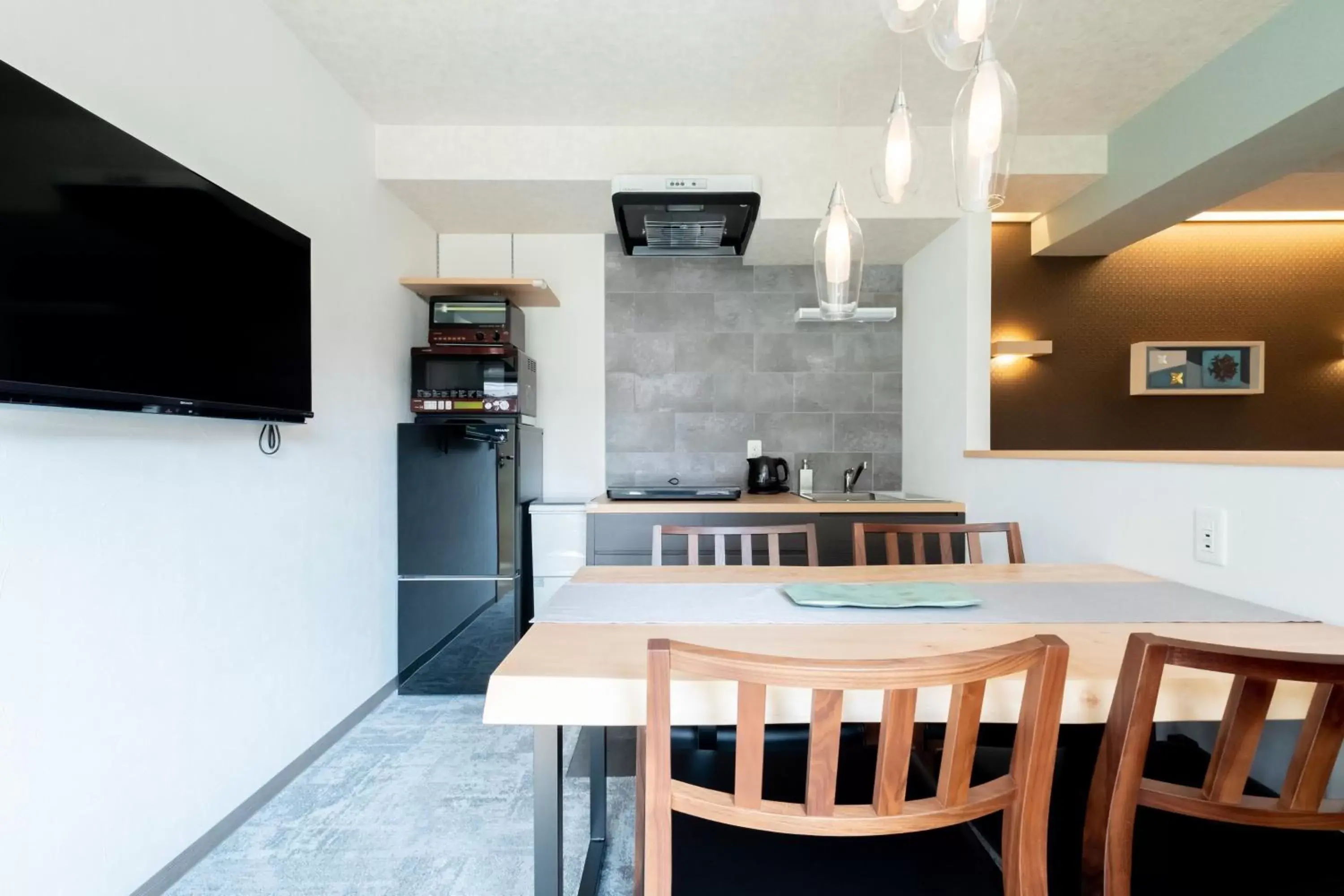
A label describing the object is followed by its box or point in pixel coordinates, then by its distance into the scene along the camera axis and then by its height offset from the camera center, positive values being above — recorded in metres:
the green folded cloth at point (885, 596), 1.37 -0.33
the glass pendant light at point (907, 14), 1.28 +0.86
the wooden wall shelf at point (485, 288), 2.98 +0.75
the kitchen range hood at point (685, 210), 2.64 +0.98
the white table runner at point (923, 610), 1.30 -0.34
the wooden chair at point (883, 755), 0.69 -0.36
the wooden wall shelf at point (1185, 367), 3.52 +0.43
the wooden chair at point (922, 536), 2.00 -0.28
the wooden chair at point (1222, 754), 0.78 -0.39
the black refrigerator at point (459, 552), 2.93 -0.48
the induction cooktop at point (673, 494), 3.14 -0.23
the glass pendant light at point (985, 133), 1.30 +0.64
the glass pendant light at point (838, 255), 1.77 +0.52
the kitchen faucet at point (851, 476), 3.47 -0.17
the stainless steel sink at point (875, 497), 3.14 -0.26
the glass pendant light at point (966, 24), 1.21 +0.80
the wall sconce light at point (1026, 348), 3.43 +0.52
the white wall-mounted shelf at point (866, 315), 3.15 +0.64
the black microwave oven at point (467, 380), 3.00 +0.30
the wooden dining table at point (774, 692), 0.96 -0.35
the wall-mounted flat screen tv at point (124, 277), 1.14 +0.36
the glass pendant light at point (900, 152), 1.52 +0.69
